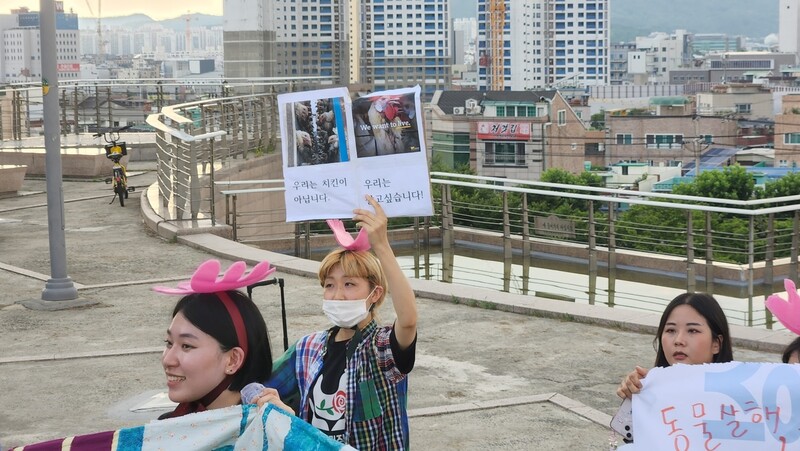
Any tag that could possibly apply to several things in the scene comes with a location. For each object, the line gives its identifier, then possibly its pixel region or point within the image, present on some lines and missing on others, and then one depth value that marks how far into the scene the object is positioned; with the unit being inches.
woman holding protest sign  163.3
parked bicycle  674.2
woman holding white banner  163.3
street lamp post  419.8
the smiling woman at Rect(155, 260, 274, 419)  130.6
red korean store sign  5698.8
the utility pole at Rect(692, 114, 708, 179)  5146.7
